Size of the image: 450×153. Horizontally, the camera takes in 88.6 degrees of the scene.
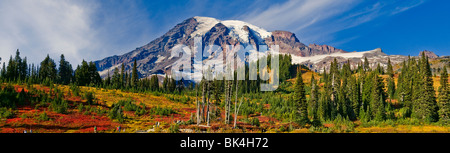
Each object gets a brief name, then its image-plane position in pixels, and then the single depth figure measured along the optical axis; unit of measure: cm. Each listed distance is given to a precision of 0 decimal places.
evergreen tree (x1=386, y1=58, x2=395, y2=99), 9006
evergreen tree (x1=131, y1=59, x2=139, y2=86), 10572
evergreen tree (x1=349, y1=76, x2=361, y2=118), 6762
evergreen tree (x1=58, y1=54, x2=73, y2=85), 10525
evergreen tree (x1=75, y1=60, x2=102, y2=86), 8800
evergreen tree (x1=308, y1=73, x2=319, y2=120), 6634
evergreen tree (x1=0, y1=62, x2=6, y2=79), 8309
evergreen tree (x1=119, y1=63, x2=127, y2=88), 10194
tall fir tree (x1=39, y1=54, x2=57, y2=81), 9281
